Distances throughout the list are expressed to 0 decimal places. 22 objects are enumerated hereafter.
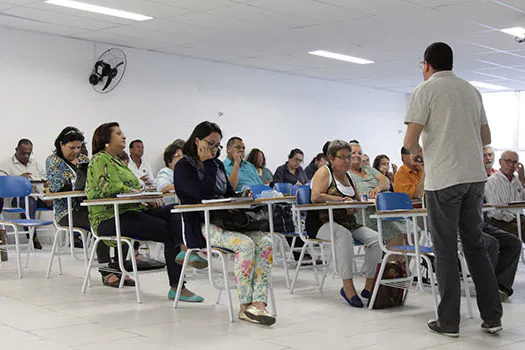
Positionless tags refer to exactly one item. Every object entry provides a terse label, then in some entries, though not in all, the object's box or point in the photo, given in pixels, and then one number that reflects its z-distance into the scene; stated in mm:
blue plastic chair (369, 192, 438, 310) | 4332
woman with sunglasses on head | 5449
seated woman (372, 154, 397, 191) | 8930
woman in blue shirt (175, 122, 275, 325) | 4105
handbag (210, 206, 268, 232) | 4227
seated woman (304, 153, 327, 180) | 11148
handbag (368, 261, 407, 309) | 4543
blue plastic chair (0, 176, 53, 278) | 6055
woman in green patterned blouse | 4859
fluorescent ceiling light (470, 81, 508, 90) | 14781
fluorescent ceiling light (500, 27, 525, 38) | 9234
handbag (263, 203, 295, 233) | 5898
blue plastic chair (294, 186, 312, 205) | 5008
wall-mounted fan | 9742
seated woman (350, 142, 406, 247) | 5527
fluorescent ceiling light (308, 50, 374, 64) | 10961
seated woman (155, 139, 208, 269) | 6624
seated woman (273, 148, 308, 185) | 9789
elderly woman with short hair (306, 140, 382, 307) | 4711
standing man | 3584
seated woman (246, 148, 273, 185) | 8836
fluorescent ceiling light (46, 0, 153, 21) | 7703
